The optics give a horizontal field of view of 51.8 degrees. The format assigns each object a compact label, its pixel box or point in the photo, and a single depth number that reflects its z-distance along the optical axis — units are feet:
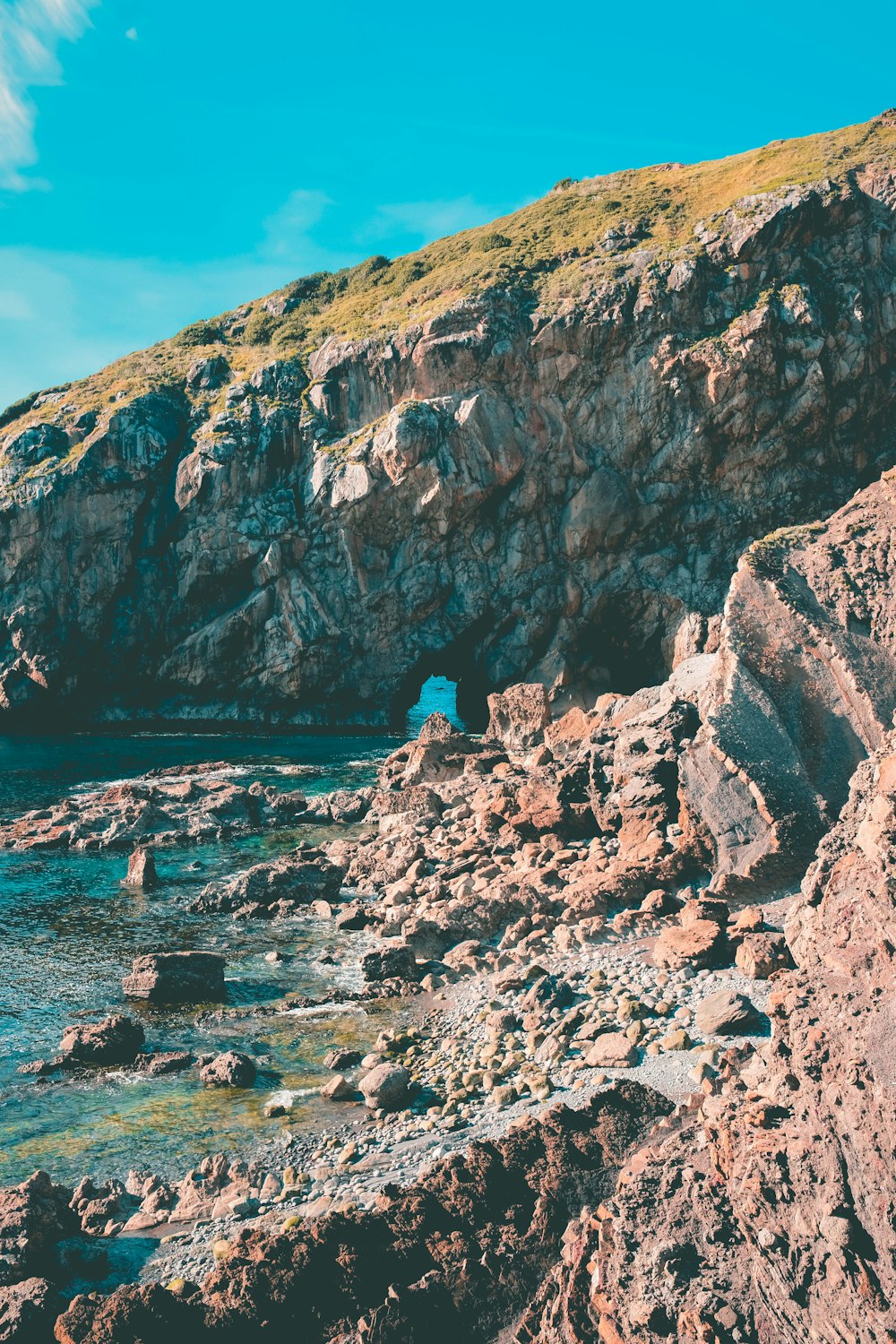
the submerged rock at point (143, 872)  104.68
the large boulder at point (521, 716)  153.07
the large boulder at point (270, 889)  95.81
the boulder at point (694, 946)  59.31
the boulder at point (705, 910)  65.36
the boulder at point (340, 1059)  59.00
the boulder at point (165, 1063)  61.00
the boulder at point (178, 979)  72.18
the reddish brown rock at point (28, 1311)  35.42
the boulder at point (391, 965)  73.00
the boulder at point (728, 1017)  49.47
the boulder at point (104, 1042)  62.59
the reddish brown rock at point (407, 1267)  34.17
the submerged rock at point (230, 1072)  58.08
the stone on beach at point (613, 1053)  49.67
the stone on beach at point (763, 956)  55.06
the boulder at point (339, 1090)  54.90
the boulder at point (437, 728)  151.47
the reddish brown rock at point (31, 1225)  39.73
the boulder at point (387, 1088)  52.49
